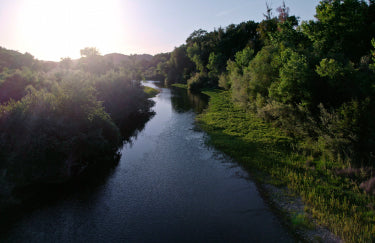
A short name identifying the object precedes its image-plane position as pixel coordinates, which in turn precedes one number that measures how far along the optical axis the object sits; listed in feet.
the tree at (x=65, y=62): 275.80
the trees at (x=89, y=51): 324.19
